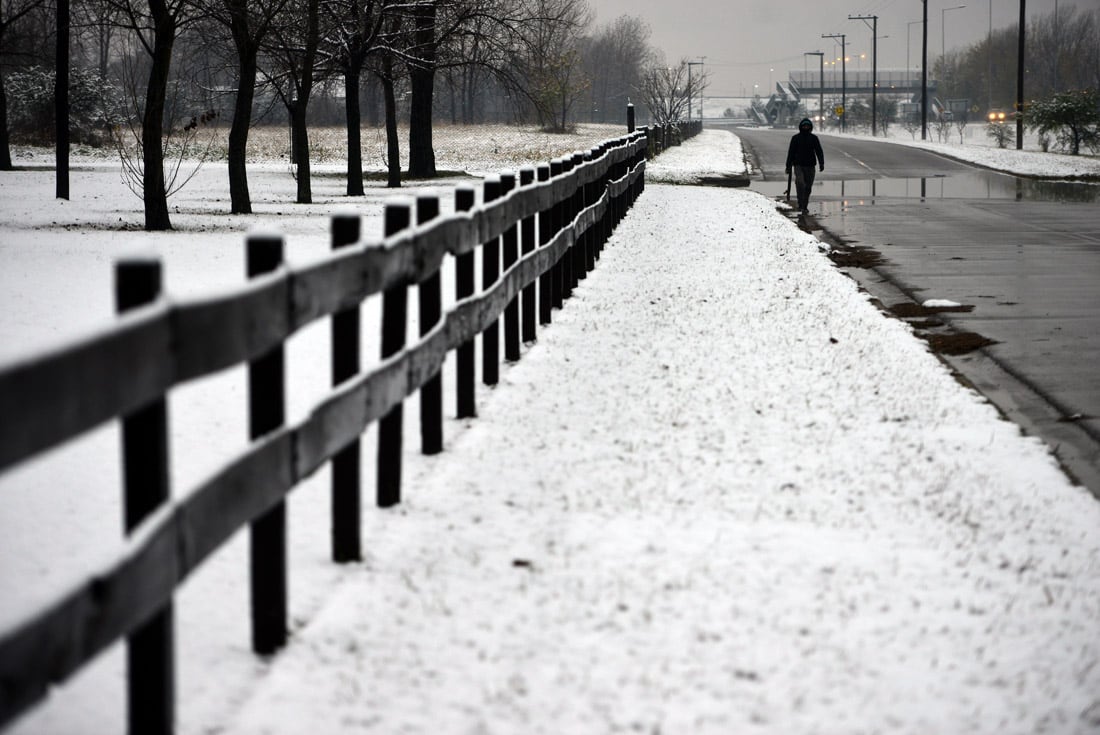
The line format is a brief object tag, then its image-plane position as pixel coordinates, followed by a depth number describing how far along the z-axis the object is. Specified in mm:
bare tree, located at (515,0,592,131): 33156
